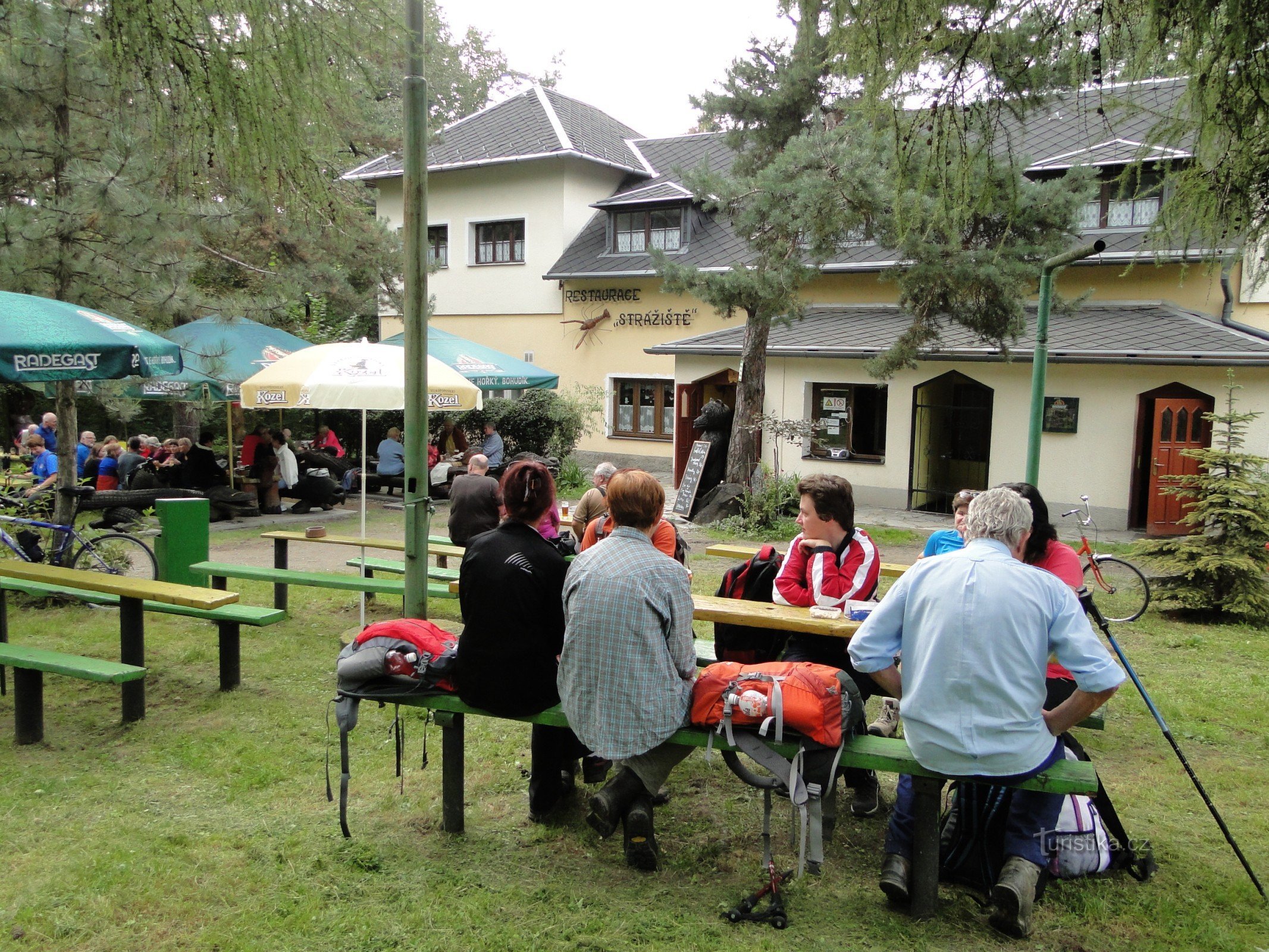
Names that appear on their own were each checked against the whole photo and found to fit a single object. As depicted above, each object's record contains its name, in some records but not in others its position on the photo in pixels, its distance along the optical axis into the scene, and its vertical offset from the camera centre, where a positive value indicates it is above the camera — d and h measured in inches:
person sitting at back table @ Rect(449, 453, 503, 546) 302.2 -31.2
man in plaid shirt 137.1 -35.6
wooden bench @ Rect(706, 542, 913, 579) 282.5 -43.3
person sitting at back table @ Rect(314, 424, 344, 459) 718.5 -29.5
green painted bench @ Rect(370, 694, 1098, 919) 126.0 -47.2
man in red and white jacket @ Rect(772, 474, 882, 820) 176.7 -28.3
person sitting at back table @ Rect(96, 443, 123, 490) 534.0 -40.2
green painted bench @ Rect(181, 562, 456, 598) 283.4 -52.3
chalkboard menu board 608.7 -42.4
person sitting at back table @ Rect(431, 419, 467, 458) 703.1 -25.0
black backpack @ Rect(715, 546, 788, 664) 189.6 -42.2
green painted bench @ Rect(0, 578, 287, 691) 226.2 -52.5
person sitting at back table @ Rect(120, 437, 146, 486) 543.5 -34.8
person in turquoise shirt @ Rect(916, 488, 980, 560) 213.5 -26.8
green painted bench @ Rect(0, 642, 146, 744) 189.5 -54.0
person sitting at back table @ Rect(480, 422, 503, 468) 651.5 -27.2
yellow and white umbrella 302.0 +8.4
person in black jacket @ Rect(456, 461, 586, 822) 146.6 -30.7
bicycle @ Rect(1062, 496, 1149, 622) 356.2 -65.1
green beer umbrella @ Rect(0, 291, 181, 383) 261.6 +14.5
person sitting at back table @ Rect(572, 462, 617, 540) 280.4 -28.5
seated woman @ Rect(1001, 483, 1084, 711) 168.2 -23.8
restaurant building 580.7 +65.1
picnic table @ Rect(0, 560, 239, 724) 211.9 -44.4
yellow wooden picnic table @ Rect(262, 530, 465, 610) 323.3 -48.1
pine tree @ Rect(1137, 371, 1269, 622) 333.1 -41.5
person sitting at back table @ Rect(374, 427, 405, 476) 645.9 -34.6
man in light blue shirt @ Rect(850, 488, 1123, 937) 122.1 -30.4
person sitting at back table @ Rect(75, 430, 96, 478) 572.7 -30.2
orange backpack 132.0 -39.3
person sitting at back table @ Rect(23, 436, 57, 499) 423.0 -31.2
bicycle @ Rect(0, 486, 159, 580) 320.5 -51.3
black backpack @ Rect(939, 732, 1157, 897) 137.9 -61.6
